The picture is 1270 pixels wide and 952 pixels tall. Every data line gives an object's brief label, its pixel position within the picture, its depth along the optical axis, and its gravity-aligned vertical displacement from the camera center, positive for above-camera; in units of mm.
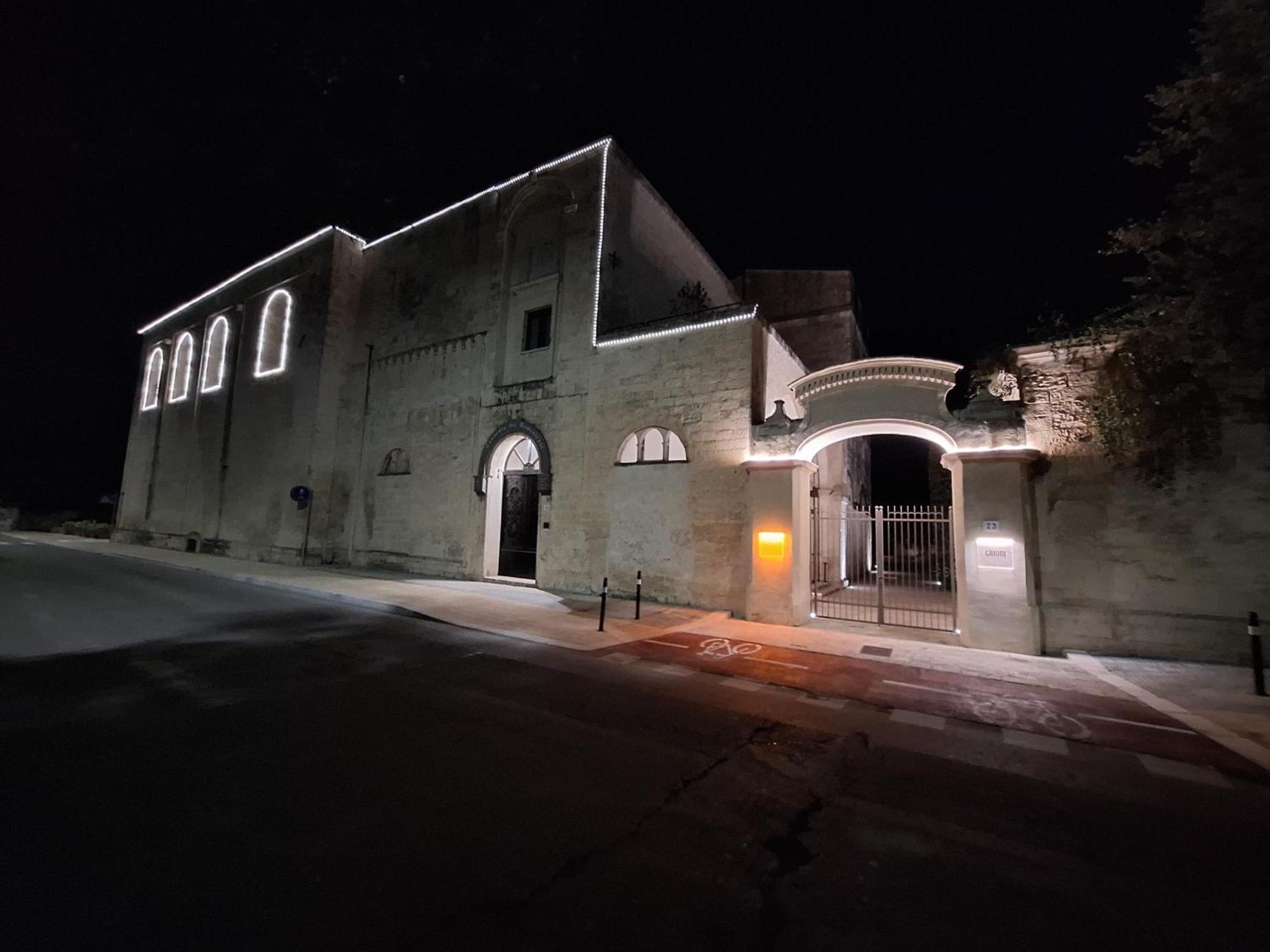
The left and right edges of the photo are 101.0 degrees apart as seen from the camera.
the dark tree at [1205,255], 6215 +3898
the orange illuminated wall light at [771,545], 11344 -171
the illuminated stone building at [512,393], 13062 +4312
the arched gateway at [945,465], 9406 +1153
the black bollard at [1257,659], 6742 -1349
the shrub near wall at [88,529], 34344 -1084
